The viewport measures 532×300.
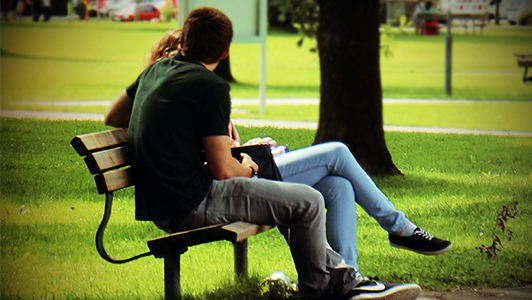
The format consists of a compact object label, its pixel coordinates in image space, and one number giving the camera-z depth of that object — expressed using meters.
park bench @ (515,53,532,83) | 40.12
